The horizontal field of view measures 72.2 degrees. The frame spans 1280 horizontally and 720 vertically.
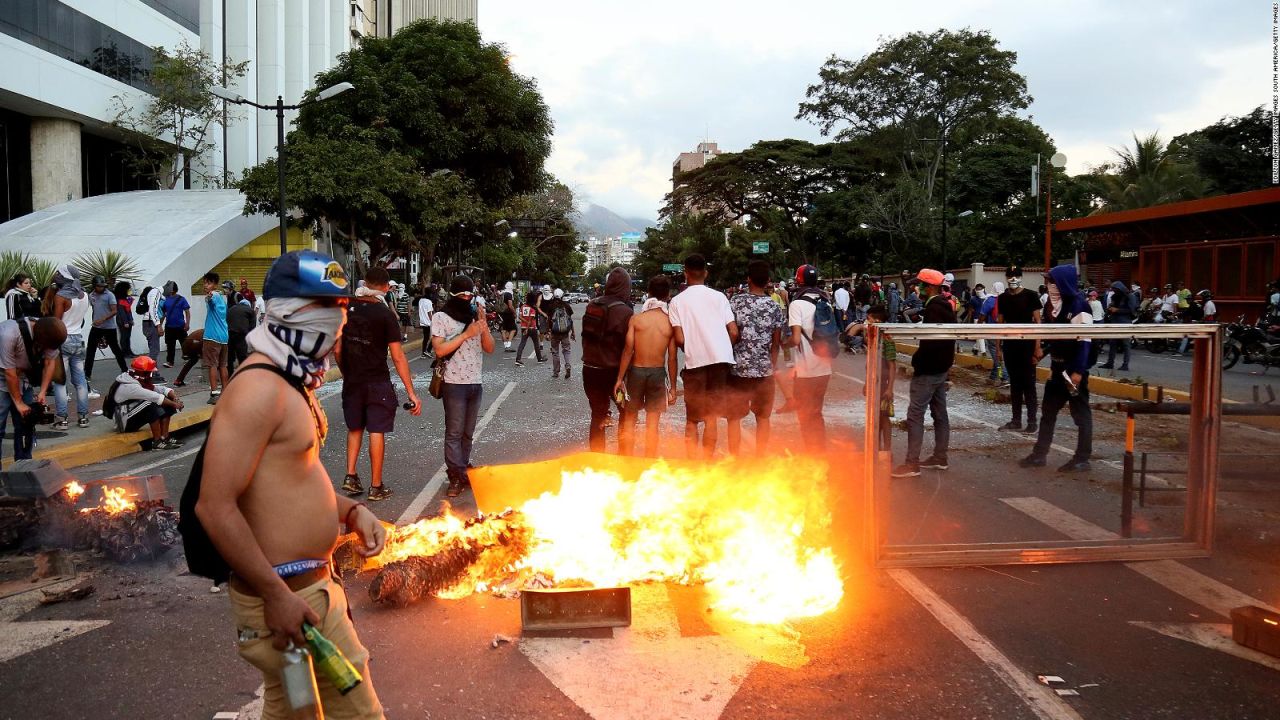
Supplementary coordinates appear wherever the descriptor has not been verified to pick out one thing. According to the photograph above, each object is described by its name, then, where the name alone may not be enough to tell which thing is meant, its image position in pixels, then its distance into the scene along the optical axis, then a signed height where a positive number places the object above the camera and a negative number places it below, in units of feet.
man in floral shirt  24.82 -0.87
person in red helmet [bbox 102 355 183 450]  31.73 -3.33
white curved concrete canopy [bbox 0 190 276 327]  90.17 +9.13
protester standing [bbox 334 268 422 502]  22.56 -1.56
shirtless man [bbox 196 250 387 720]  7.04 -1.49
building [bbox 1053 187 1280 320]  87.04 +8.67
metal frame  17.25 -3.16
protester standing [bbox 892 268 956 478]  25.23 -1.85
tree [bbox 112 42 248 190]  121.70 +29.58
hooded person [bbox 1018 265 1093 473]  24.41 -1.61
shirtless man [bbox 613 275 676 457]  24.73 -1.48
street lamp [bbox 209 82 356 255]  61.82 +15.25
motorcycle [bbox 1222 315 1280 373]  58.59 -1.40
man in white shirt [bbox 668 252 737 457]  24.22 -0.54
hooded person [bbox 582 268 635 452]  25.03 -0.67
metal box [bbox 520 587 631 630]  13.94 -4.66
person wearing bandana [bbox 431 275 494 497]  23.32 -1.24
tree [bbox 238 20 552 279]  90.53 +19.69
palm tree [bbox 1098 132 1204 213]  138.62 +23.56
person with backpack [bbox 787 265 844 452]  25.90 -0.86
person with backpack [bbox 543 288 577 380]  51.19 -0.53
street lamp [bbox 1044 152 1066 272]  99.96 +18.00
